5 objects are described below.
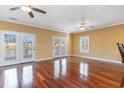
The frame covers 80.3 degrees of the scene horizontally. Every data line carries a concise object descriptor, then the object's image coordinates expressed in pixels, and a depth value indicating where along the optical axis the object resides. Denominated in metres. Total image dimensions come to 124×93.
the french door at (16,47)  3.81
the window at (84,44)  6.20
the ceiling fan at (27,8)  2.21
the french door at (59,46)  6.09
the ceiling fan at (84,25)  4.41
